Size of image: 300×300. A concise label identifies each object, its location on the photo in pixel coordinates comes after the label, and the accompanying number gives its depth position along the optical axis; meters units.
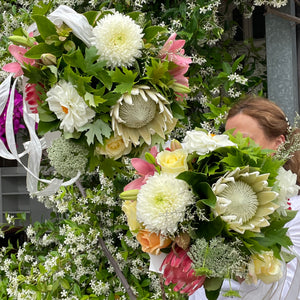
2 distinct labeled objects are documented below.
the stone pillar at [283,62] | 2.05
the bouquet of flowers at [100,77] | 1.07
